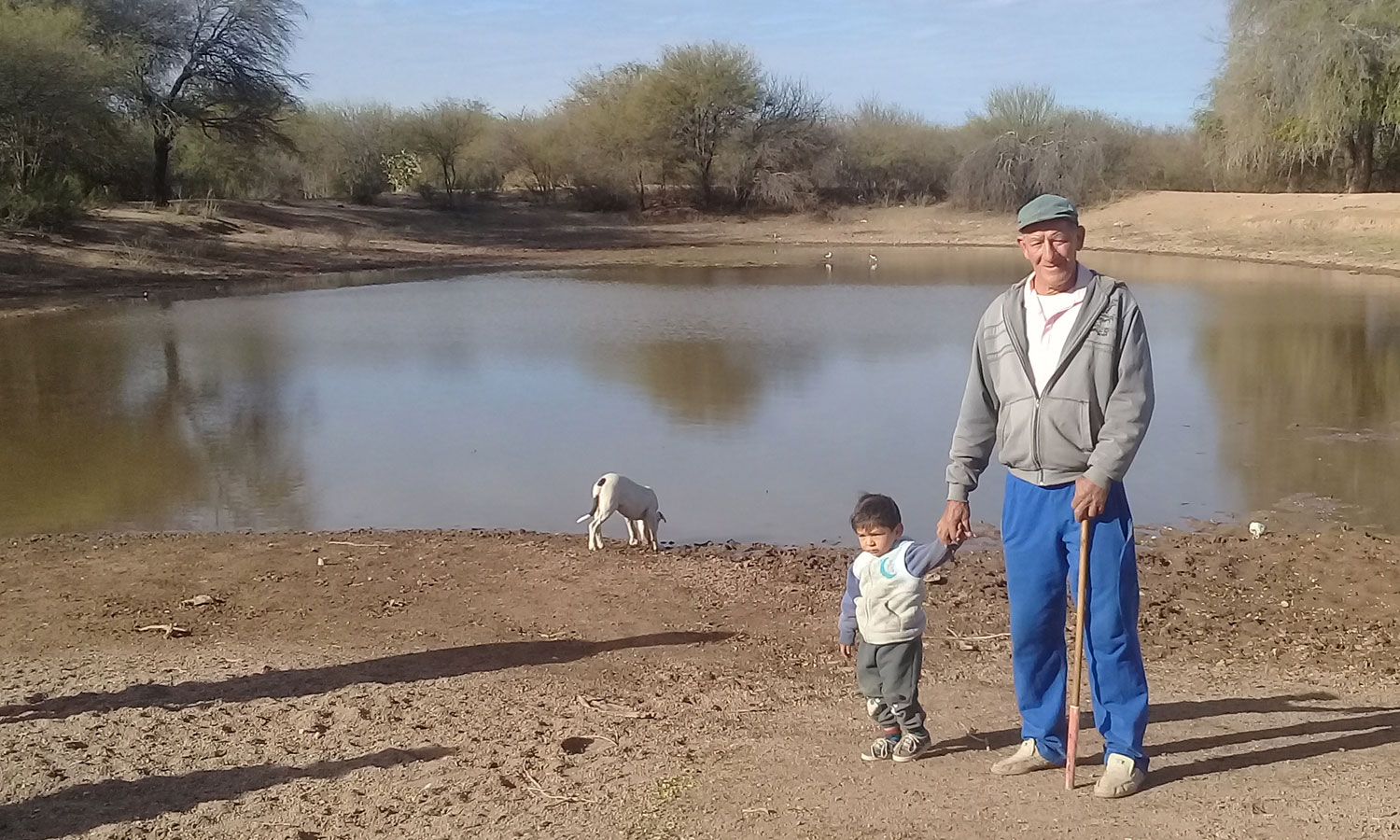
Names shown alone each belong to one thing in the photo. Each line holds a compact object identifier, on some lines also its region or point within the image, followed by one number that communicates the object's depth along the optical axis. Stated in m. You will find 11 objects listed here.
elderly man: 3.78
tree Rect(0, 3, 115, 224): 26.70
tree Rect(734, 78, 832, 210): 50.97
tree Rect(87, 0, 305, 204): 37.72
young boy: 4.19
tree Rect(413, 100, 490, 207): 52.81
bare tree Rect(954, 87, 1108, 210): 47.90
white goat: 8.09
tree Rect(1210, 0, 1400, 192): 35.88
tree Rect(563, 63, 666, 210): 52.47
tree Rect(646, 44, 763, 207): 52.91
